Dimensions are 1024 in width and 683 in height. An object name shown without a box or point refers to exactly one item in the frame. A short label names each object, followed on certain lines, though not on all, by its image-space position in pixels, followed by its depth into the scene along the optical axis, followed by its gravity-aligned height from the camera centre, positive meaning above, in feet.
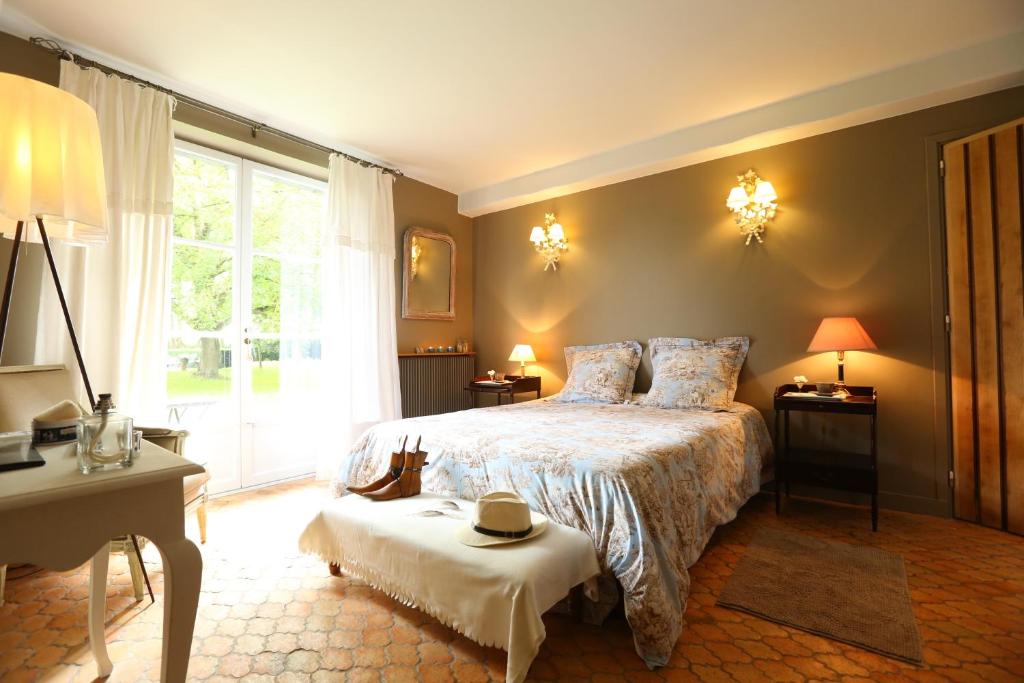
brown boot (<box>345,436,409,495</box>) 7.27 -1.88
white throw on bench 4.84 -2.44
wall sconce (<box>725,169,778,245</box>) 11.50 +3.42
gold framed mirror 15.02 +2.40
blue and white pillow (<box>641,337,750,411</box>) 10.80 -0.60
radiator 14.94 -1.04
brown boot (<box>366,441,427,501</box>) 7.04 -1.95
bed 5.59 -1.82
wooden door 8.59 +0.42
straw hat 5.50 -2.00
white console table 2.86 -1.06
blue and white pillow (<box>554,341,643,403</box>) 12.37 -0.69
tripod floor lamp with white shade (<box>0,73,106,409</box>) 4.23 +1.78
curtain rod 8.58 +5.38
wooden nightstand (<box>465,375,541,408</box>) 14.37 -1.15
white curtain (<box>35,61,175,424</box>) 8.58 +1.62
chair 6.66 -0.72
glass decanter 3.36 -0.63
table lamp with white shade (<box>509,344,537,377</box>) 14.91 -0.14
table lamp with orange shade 9.58 +0.19
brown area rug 5.77 -3.39
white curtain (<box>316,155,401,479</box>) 12.82 +1.21
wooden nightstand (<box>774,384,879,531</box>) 9.01 -2.33
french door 11.09 +0.87
